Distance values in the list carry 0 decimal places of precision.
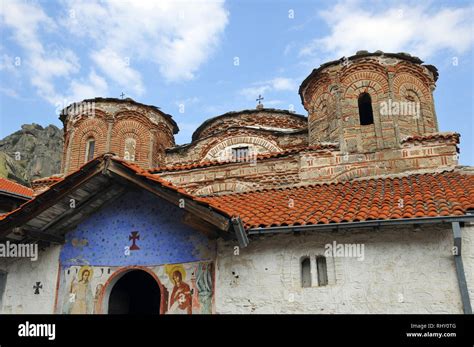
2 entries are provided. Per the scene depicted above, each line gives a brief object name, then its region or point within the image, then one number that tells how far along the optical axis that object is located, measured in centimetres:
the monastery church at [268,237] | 659
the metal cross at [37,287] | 819
